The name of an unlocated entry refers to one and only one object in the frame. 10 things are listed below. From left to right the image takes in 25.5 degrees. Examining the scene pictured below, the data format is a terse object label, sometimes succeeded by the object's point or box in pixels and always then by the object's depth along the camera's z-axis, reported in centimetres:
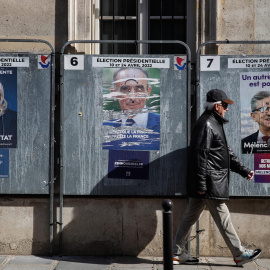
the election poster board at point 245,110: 732
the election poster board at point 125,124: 736
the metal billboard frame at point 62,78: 730
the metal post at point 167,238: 542
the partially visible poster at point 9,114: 740
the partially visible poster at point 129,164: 737
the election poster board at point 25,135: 740
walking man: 675
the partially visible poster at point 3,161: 741
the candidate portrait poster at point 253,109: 733
